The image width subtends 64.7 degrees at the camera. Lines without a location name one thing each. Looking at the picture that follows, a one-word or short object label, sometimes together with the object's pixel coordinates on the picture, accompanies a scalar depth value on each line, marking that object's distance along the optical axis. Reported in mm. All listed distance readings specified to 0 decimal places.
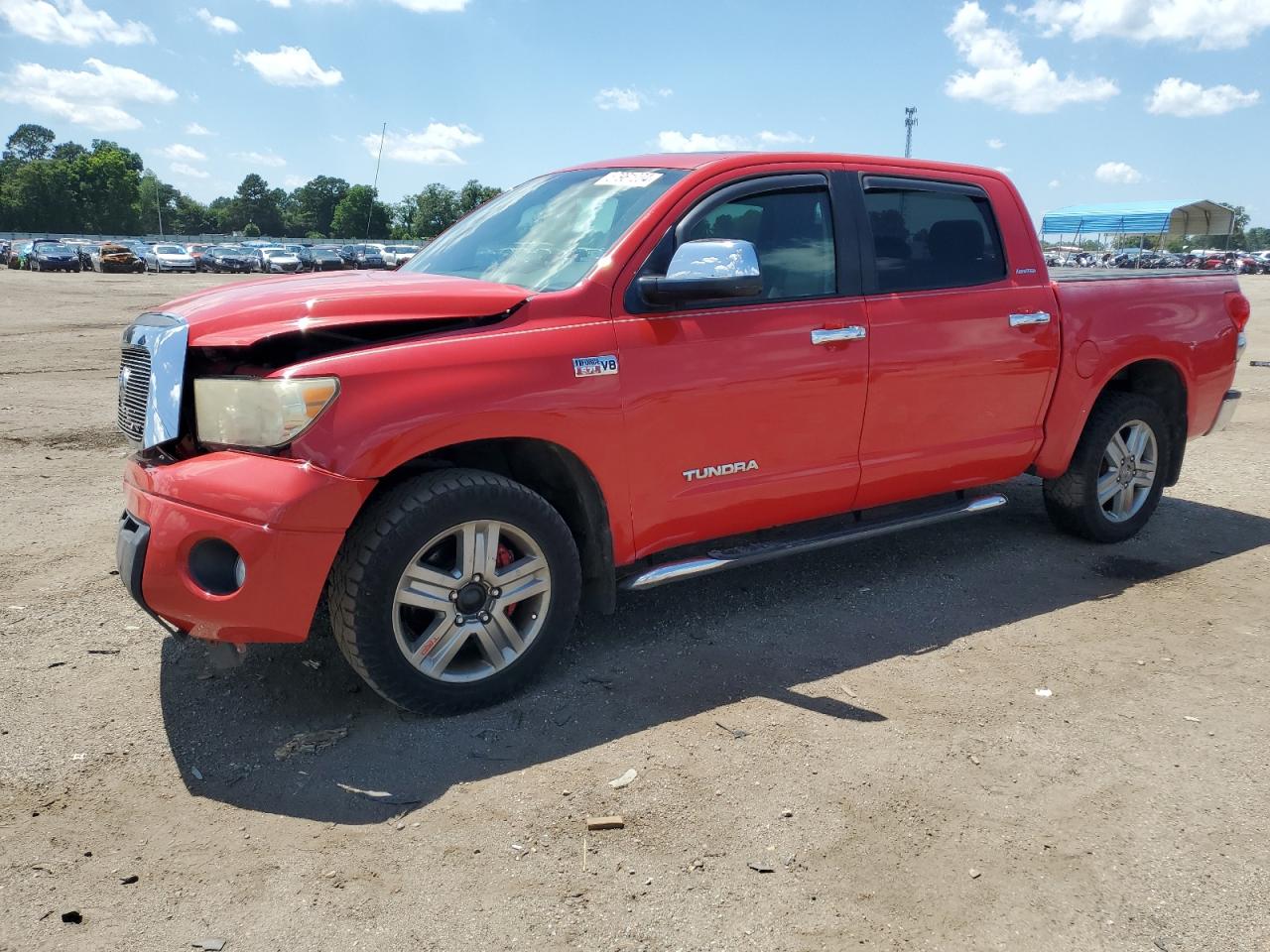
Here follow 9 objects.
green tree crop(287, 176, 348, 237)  115375
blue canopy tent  47344
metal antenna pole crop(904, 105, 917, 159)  66688
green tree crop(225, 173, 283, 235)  135875
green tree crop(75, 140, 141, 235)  118062
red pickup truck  3135
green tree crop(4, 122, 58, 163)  162000
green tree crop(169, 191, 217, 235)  140375
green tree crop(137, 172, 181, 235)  131125
